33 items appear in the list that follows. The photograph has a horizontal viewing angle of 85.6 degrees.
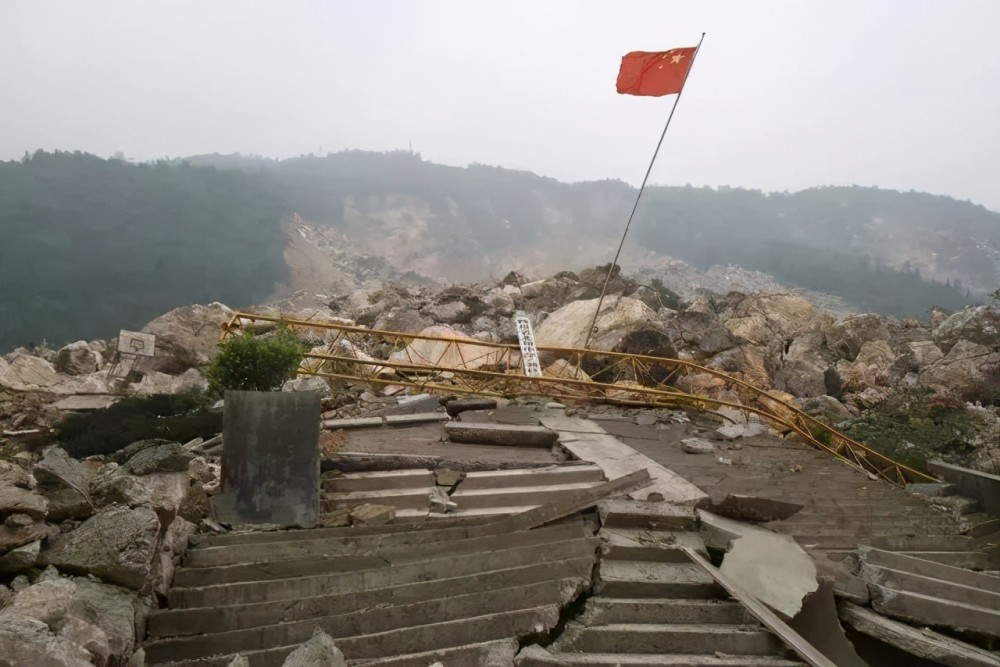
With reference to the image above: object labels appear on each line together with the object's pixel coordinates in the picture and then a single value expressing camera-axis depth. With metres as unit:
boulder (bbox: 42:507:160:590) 2.97
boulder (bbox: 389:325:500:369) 12.11
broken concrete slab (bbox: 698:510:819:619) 4.03
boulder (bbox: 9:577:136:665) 2.33
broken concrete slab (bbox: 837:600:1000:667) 3.91
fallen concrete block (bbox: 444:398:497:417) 8.39
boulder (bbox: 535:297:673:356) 13.28
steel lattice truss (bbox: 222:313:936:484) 8.70
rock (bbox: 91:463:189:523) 3.46
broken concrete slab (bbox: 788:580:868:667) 3.93
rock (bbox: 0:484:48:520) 2.94
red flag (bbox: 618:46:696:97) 10.55
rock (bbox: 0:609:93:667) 2.01
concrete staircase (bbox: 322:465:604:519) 4.87
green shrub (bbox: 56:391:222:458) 5.57
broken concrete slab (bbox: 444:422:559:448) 6.82
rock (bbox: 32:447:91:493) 3.34
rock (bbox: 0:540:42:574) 2.79
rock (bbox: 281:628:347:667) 2.37
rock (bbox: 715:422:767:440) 8.26
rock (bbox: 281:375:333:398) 8.44
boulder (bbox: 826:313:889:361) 17.25
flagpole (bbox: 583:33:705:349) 10.39
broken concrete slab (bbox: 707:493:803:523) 4.95
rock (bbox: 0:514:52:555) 2.83
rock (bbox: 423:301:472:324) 16.73
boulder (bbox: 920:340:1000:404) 12.87
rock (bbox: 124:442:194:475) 3.97
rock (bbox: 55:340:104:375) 12.60
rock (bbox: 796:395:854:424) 12.58
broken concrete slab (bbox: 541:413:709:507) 5.14
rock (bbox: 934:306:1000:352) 15.05
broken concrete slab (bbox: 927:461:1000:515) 6.86
